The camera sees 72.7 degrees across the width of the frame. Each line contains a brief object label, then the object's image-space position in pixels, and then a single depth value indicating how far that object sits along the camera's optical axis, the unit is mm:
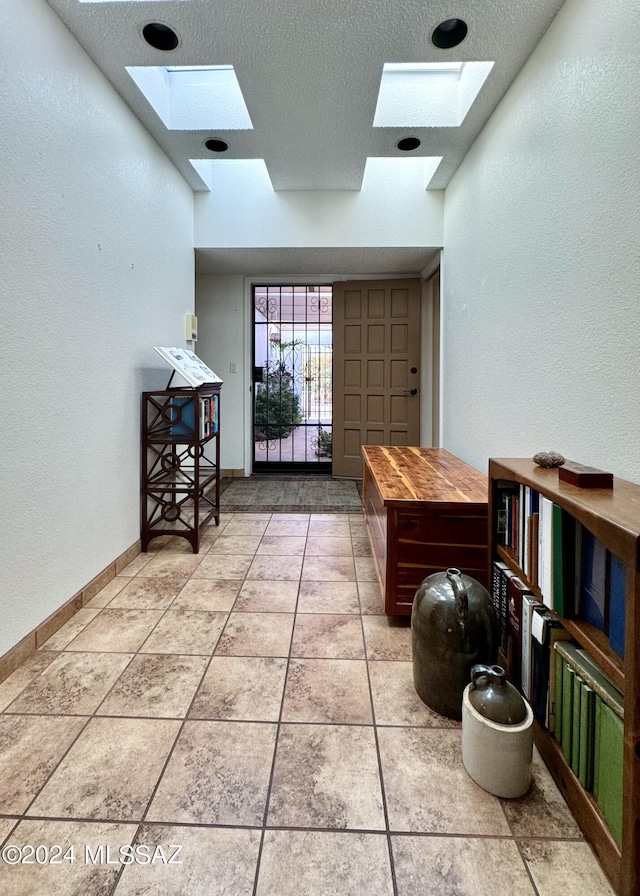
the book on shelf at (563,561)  1121
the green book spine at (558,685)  1141
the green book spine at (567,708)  1092
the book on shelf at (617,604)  931
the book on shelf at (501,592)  1483
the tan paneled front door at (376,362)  4691
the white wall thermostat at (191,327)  3569
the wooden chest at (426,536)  1812
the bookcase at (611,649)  812
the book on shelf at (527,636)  1290
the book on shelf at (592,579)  1027
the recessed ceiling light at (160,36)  1920
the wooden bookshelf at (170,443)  2715
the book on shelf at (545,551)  1158
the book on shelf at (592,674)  928
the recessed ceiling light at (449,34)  1896
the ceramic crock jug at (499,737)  1079
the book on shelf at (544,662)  1177
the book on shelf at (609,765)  890
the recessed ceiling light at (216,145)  2840
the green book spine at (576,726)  1051
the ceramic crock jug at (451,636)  1327
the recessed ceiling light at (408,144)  2807
